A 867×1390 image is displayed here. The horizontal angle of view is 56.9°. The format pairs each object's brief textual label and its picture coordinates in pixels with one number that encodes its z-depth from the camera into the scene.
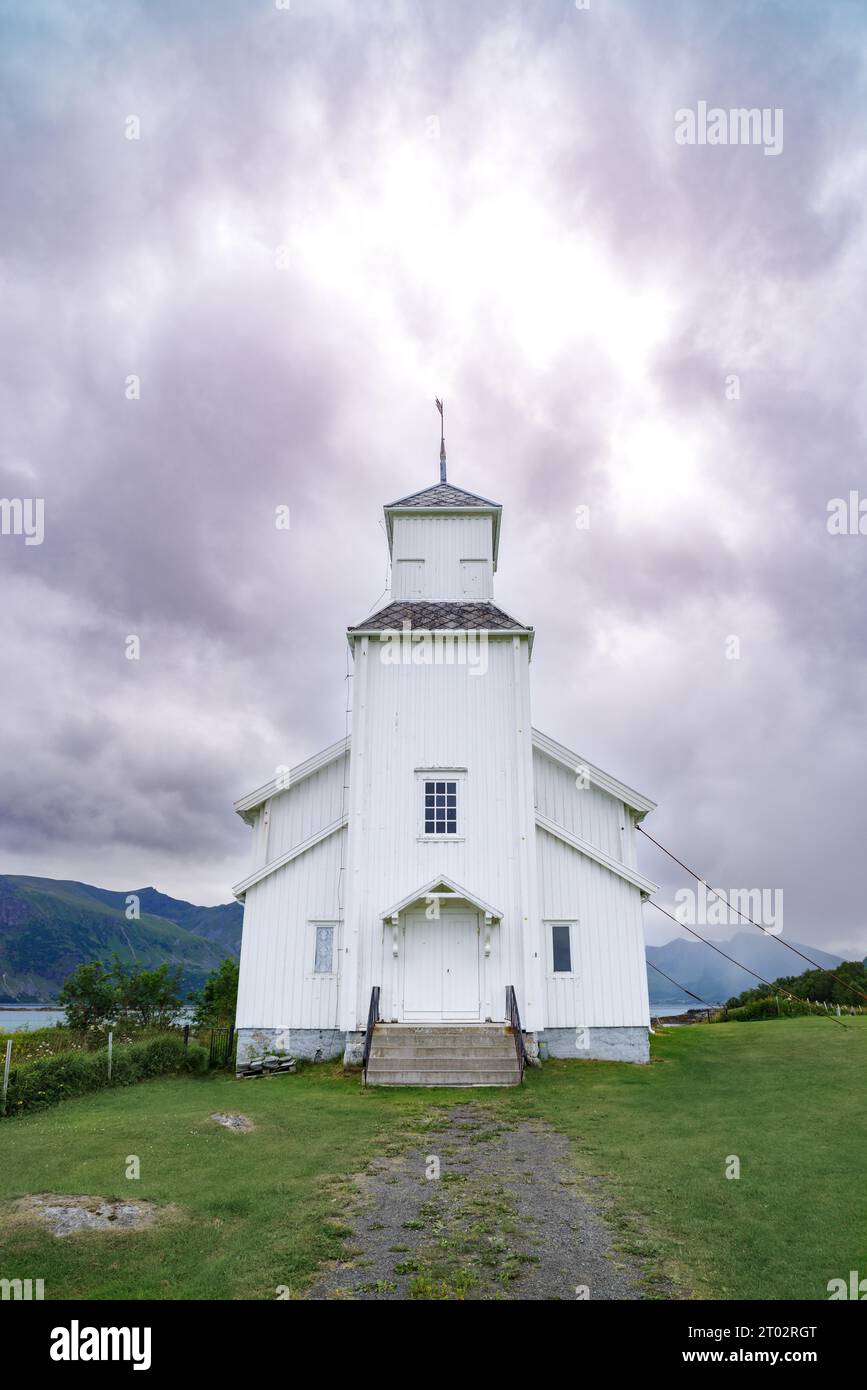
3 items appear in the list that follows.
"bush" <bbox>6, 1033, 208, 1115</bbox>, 14.67
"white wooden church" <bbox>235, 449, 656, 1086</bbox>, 19.33
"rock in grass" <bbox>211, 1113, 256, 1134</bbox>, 12.65
